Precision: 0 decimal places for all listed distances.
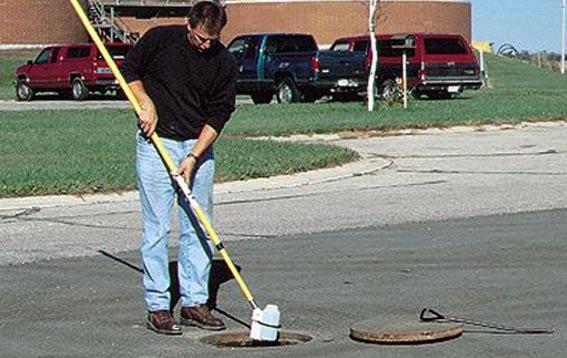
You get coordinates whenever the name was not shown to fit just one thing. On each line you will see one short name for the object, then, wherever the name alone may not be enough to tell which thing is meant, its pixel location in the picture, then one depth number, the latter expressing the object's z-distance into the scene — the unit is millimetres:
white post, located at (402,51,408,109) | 31458
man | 8203
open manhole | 7852
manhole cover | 7738
